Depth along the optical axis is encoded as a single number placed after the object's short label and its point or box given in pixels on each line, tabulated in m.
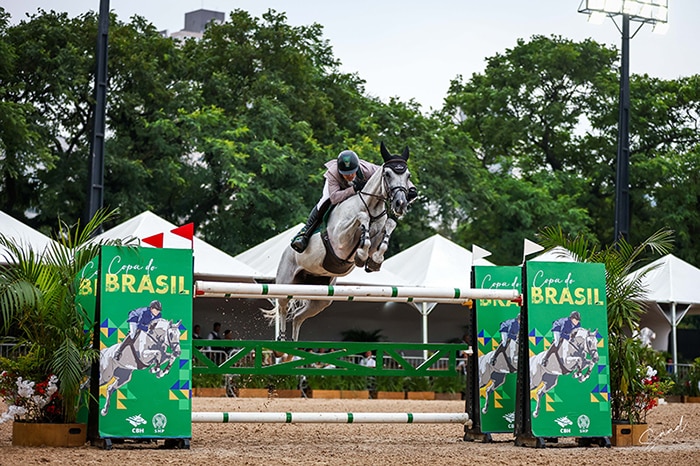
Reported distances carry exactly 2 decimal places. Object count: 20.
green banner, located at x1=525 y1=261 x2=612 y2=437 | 17.70
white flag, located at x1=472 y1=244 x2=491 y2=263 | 18.82
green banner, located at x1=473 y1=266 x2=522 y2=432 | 18.72
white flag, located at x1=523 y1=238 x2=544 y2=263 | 18.64
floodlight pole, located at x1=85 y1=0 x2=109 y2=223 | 30.53
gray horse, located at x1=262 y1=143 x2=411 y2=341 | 17.11
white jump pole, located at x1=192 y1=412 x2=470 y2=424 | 16.28
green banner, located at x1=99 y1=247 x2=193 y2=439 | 15.94
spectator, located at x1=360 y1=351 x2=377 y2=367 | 39.24
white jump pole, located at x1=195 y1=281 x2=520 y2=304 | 16.31
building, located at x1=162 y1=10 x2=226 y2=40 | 127.90
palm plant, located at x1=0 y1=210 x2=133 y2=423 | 15.90
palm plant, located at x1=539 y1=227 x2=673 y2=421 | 18.78
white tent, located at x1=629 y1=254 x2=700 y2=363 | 44.08
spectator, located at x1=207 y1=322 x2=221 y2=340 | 36.61
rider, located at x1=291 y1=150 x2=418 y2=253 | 18.45
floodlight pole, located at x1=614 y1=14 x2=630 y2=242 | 38.74
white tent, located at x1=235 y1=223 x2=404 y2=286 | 39.80
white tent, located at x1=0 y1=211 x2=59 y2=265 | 35.89
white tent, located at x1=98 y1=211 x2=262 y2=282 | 37.44
